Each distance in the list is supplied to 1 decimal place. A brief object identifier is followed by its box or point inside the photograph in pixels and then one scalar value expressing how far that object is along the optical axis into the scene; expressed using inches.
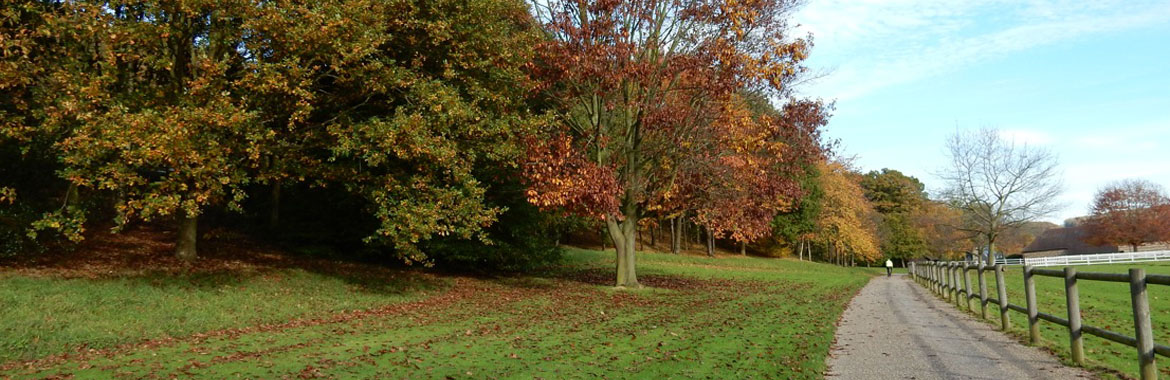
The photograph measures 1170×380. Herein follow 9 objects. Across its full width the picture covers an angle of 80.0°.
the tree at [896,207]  2988.2
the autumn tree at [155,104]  463.2
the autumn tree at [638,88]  761.6
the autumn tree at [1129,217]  2667.3
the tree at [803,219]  2221.9
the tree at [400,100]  539.8
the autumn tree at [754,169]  826.8
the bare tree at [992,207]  1567.4
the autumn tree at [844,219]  2290.8
